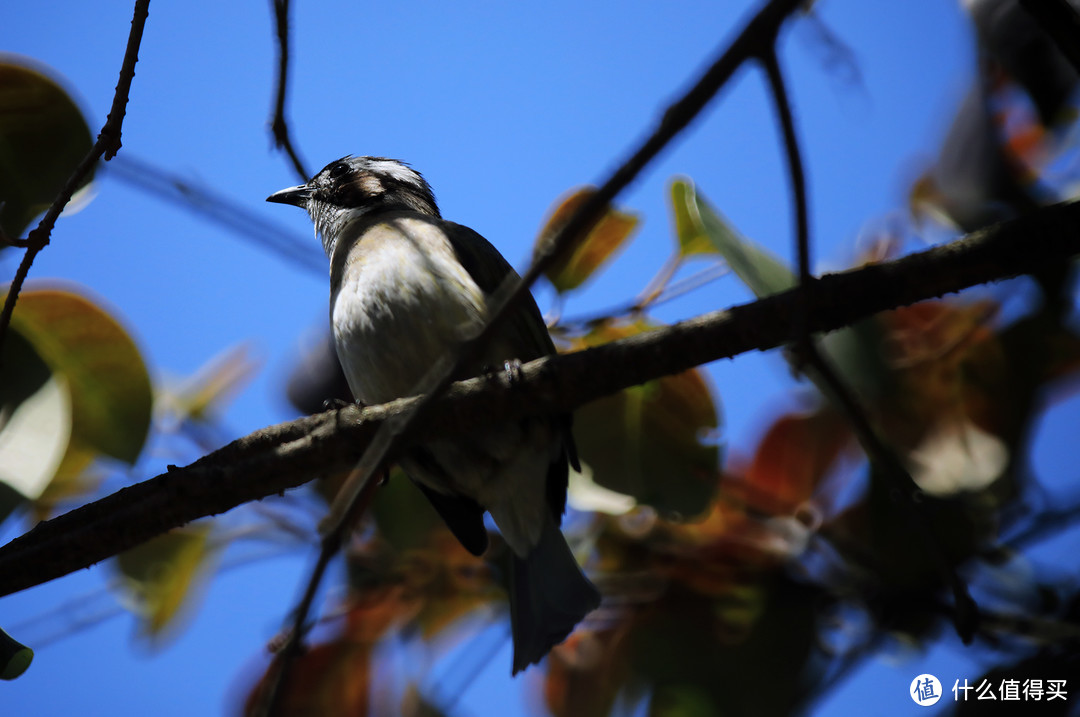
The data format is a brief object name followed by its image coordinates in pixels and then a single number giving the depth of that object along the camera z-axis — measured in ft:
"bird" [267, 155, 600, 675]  19.21
